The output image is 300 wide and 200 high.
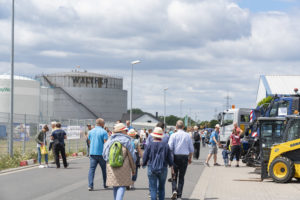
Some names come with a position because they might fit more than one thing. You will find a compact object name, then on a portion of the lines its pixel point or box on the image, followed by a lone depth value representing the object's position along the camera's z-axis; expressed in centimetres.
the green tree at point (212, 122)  14712
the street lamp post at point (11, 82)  2155
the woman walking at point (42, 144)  1992
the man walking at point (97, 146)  1312
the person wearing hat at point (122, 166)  909
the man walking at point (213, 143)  2280
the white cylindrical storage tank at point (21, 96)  6744
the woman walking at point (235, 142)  2228
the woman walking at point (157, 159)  998
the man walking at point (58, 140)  1903
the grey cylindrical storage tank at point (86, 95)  8962
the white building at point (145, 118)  12800
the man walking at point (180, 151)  1174
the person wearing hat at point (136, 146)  1238
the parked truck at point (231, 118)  4291
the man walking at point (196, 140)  2521
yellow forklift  1551
